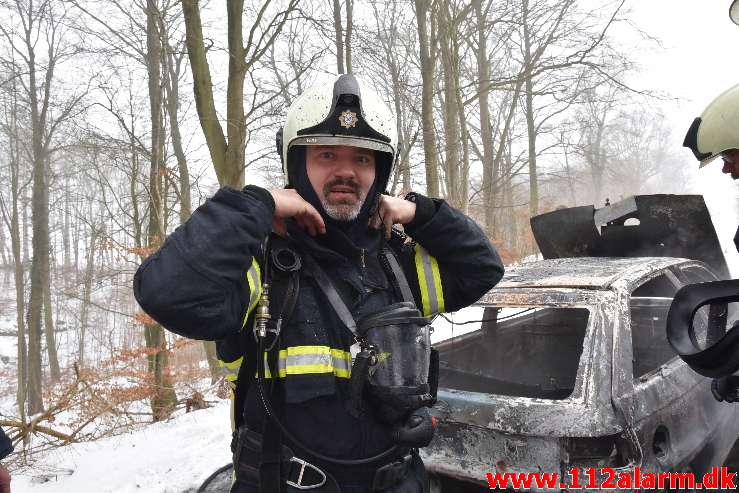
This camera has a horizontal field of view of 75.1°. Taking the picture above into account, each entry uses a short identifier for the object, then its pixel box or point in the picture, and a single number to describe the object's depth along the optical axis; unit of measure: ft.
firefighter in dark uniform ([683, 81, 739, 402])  7.18
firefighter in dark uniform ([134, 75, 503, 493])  4.38
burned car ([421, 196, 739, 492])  7.36
